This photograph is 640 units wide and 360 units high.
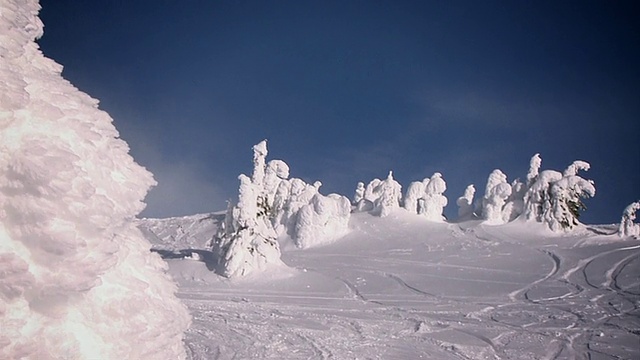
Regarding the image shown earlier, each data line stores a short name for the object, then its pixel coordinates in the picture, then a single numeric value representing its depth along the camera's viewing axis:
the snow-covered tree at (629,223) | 31.39
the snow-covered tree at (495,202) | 38.00
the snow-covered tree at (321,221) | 35.81
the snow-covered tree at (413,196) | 40.97
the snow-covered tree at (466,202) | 43.52
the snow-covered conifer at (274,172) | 41.44
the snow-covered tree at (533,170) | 38.84
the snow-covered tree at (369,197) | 42.81
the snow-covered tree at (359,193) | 47.78
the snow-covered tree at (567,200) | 34.78
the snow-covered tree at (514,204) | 38.28
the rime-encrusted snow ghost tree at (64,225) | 2.83
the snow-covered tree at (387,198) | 38.75
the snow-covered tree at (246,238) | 21.75
